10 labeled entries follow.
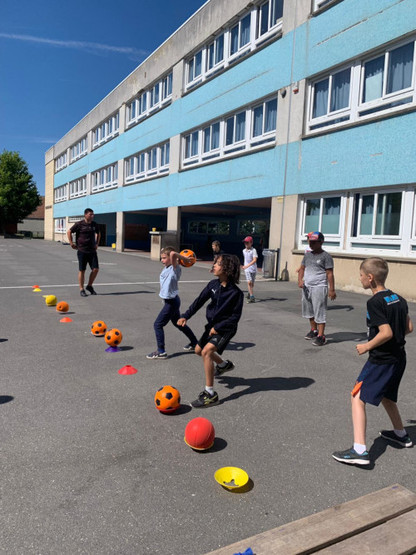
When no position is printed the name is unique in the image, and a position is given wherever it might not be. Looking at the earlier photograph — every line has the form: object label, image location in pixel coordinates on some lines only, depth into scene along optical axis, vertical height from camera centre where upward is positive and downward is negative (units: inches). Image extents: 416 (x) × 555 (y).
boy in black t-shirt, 116.4 -32.6
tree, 2436.0 +220.9
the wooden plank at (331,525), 80.3 -61.5
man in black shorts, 411.8 -16.7
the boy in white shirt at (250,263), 396.2 -26.7
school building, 442.0 +168.5
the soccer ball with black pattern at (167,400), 147.3 -61.4
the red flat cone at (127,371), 189.9 -66.3
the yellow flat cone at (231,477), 104.6 -64.2
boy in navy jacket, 157.8 -32.7
